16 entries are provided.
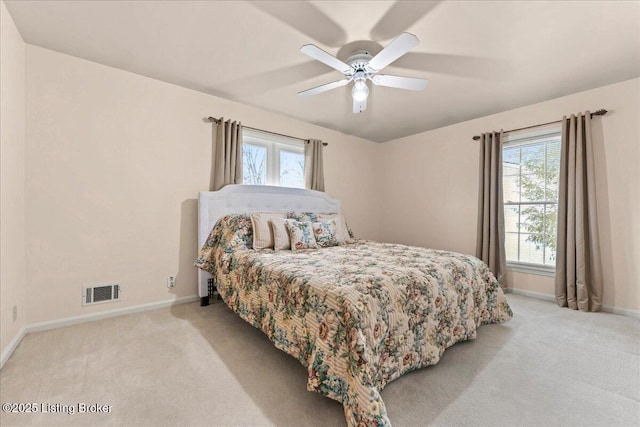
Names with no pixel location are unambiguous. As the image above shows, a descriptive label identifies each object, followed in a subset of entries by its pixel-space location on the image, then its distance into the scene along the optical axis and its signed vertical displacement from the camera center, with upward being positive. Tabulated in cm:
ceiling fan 182 +121
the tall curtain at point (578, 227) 289 -5
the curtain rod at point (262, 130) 321 +119
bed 132 -55
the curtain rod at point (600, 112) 288 +120
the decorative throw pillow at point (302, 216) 332 +2
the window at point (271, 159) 364 +85
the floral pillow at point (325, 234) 311 -19
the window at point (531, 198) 335 +32
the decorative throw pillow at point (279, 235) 281 -19
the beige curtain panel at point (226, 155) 322 +76
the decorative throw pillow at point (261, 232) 279 -16
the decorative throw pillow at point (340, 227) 337 -11
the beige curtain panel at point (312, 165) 410 +82
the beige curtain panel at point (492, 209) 358 +16
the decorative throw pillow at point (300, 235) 285 -19
